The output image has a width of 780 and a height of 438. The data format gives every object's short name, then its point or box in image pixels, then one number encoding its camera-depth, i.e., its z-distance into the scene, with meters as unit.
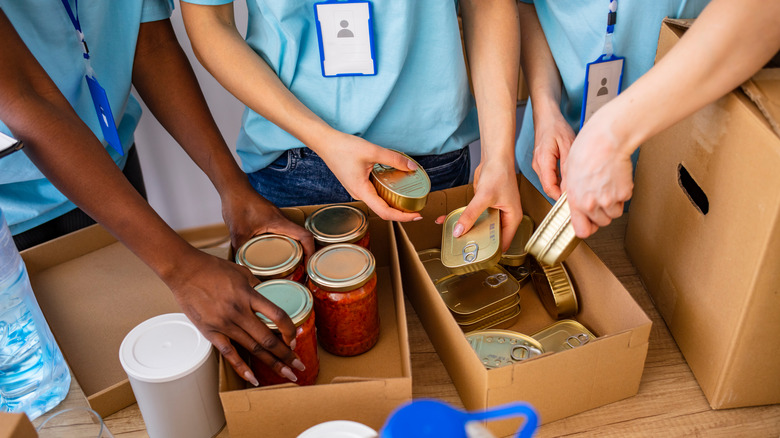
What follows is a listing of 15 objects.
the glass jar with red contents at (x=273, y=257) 0.98
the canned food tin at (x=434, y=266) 1.15
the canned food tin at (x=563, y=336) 1.01
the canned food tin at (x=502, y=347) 0.95
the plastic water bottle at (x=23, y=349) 0.84
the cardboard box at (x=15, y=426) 0.56
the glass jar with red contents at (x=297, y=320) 0.88
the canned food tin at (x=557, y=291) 1.05
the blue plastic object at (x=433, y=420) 0.40
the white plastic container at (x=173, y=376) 0.80
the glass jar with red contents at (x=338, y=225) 1.06
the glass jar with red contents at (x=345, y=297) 0.93
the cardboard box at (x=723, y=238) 0.79
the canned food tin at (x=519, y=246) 1.14
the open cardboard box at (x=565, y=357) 0.84
